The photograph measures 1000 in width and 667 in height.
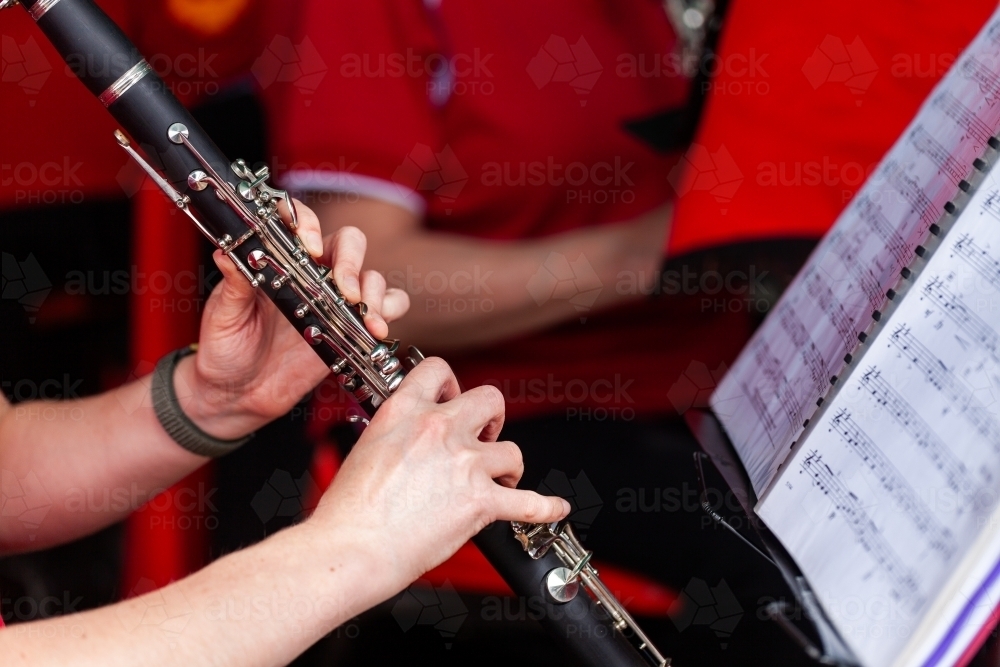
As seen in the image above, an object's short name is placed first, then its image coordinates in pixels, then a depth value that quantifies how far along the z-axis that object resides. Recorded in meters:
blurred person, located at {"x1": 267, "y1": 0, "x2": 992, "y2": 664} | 3.69
